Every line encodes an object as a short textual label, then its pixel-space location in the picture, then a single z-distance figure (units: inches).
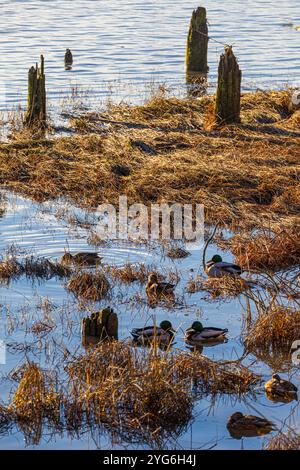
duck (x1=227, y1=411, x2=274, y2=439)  472.0
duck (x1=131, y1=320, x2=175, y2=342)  576.7
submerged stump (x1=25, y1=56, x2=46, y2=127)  1223.1
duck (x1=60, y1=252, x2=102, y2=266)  731.0
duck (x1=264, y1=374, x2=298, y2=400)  508.5
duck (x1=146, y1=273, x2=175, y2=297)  667.1
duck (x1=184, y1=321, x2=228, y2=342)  587.8
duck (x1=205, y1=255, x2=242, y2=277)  693.1
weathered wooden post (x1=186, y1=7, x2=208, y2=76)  1711.2
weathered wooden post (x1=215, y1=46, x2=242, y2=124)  1192.5
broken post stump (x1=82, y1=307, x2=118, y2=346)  583.8
